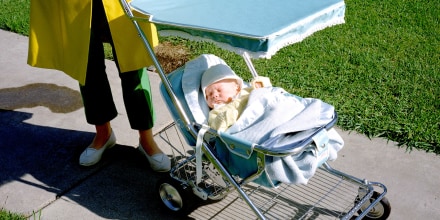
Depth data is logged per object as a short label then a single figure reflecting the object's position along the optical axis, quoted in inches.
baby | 117.1
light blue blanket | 106.7
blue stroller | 102.2
